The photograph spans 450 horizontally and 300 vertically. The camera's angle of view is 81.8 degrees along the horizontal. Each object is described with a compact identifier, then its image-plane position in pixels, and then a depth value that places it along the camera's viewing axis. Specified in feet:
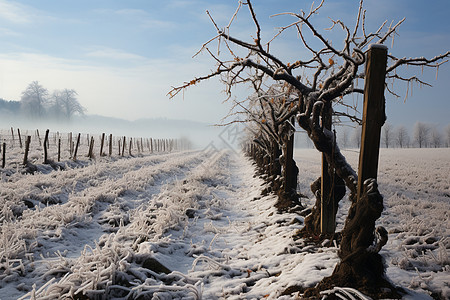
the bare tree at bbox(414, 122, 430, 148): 301.84
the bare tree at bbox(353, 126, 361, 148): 312.71
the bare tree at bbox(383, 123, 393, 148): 310.78
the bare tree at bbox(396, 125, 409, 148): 321.93
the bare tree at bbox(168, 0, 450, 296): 9.37
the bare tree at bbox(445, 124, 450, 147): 307.17
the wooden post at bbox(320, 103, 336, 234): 14.73
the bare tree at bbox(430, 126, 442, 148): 312.42
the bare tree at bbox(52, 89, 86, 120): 276.82
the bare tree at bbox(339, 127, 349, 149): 348.32
